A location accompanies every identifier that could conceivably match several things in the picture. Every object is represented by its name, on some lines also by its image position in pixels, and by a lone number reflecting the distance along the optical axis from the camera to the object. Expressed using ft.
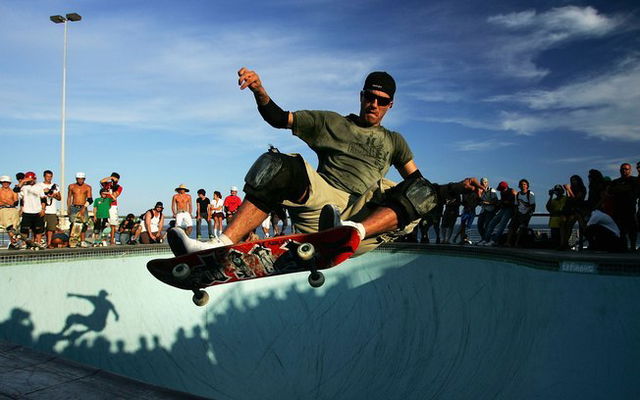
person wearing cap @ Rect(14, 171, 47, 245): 36.91
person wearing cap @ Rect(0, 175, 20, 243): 37.78
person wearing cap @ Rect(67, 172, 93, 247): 39.93
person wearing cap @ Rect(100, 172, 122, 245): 42.88
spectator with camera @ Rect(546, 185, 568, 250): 29.81
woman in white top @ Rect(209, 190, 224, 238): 48.78
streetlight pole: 66.54
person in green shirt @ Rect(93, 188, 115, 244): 42.11
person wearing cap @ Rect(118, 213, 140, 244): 49.08
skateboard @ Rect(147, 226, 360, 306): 11.87
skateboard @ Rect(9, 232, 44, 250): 35.95
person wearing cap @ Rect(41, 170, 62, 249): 39.45
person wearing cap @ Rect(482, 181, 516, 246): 32.55
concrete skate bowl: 15.62
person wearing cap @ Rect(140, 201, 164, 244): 45.98
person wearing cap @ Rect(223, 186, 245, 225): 46.93
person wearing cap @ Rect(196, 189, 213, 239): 47.78
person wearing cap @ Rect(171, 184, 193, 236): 45.75
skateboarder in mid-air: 12.96
